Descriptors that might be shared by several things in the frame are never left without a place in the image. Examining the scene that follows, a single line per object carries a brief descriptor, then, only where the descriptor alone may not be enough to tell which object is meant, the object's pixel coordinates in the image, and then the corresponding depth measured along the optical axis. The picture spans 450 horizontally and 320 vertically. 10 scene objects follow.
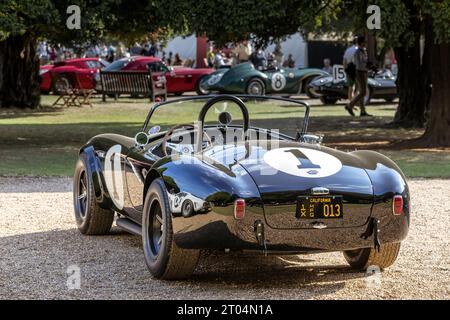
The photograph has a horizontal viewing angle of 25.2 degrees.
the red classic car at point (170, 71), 32.75
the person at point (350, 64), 24.06
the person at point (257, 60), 38.78
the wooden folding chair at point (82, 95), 28.84
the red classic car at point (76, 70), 33.25
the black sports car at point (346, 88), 29.64
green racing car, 31.98
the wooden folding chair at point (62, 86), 29.94
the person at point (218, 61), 41.78
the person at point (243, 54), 41.09
